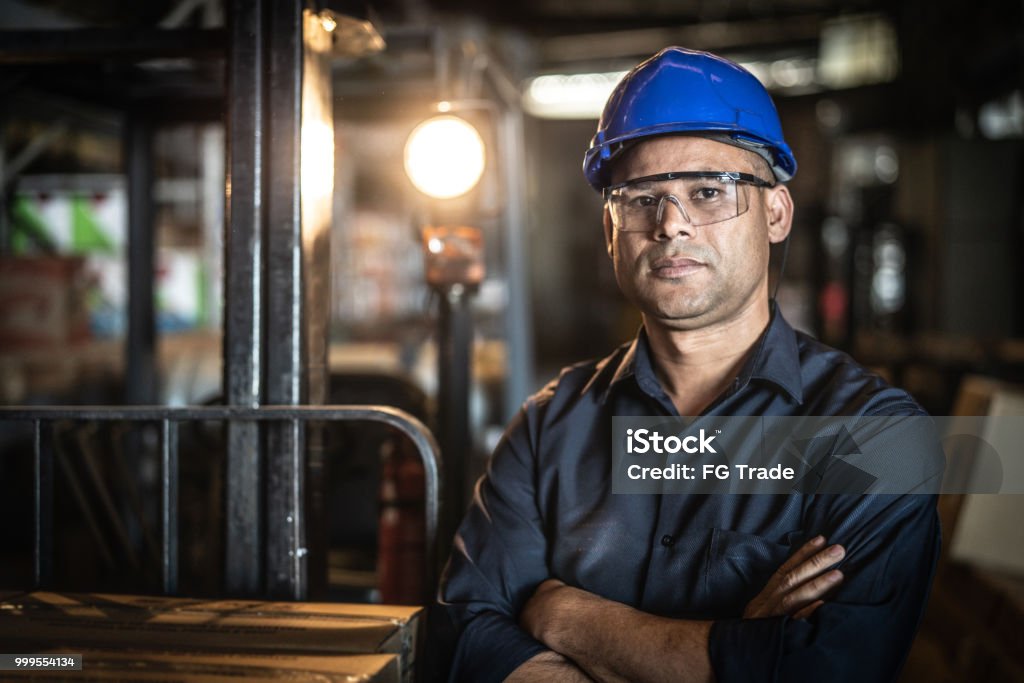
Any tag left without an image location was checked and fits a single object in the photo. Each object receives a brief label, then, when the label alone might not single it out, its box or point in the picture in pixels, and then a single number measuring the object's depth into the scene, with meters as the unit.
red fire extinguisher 3.53
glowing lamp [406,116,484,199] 3.57
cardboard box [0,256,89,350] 6.13
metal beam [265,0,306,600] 2.53
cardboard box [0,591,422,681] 1.98
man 1.73
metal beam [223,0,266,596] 2.55
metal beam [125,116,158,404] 5.21
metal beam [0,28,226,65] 2.65
